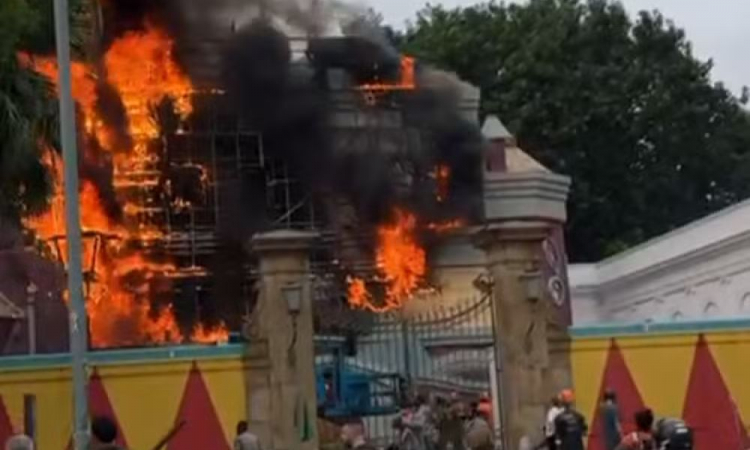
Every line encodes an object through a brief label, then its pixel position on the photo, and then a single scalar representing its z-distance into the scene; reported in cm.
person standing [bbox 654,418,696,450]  934
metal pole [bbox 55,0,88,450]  1577
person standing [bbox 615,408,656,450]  1205
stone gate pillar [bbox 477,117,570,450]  2420
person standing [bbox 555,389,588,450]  2139
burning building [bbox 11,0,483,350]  3256
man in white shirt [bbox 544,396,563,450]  2206
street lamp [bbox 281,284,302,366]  2366
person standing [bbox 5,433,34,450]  1314
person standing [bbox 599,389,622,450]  2328
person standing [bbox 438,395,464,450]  2652
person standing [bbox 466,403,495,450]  2069
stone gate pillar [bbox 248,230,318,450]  2355
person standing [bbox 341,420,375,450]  2441
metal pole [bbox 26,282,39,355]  3123
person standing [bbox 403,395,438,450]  2667
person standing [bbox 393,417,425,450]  2662
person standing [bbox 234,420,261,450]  1993
